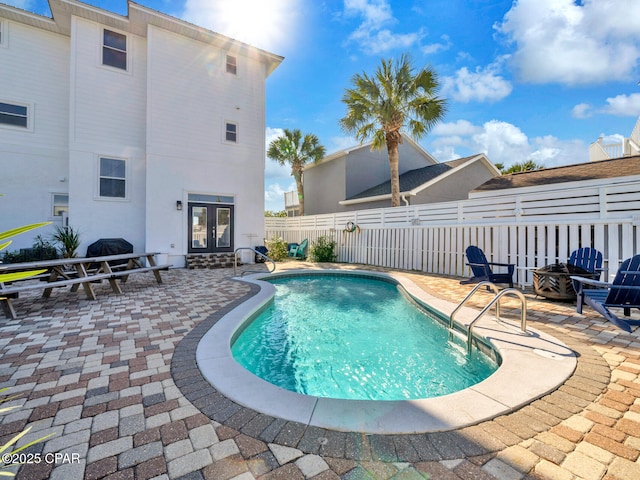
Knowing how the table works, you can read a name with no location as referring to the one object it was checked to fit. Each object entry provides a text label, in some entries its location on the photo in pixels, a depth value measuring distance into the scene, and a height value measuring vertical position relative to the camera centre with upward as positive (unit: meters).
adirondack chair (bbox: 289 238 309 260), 13.65 -0.76
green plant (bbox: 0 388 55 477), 1.61 -1.32
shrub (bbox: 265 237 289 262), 13.05 -0.69
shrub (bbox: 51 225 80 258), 7.94 -0.35
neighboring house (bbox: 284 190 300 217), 23.07 +2.63
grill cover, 9.74 -0.53
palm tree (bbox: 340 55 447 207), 11.96 +5.61
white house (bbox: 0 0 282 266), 9.98 +3.89
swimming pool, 1.97 -1.26
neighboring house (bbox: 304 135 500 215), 15.29 +3.55
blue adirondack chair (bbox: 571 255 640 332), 3.56 -0.62
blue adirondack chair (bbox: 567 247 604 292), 5.38 -0.40
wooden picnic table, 4.50 -0.86
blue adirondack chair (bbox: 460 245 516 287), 6.12 -0.73
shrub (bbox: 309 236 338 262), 12.63 -0.69
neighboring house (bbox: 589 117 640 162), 13.89 +4.83
